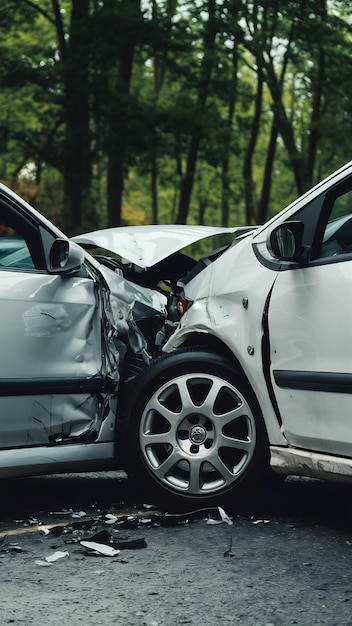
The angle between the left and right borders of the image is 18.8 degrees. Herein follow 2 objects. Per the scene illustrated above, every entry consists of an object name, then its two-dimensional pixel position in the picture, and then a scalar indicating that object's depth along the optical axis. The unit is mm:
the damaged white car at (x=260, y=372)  4625
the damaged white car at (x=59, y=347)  4973
